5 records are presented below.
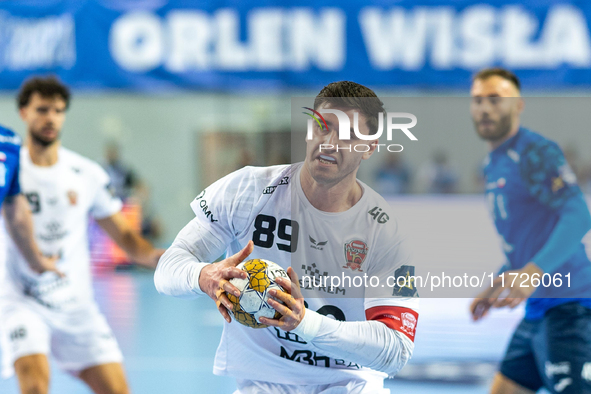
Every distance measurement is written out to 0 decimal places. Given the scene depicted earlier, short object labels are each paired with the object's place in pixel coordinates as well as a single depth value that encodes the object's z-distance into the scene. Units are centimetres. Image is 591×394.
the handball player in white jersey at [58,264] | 855
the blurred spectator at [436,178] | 1225
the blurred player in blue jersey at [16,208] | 835
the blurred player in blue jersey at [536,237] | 666
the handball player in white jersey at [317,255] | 485
